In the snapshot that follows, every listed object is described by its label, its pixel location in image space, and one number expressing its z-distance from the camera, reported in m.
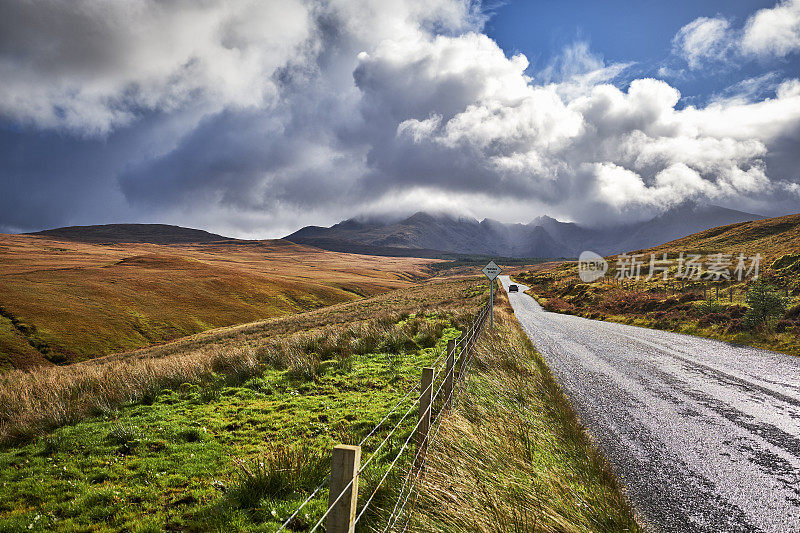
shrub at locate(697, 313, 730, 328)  24.15
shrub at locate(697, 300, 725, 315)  25.88
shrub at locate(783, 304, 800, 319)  21.34
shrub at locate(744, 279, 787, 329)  21.23
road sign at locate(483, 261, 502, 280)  19.92
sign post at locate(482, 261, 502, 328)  19.89
